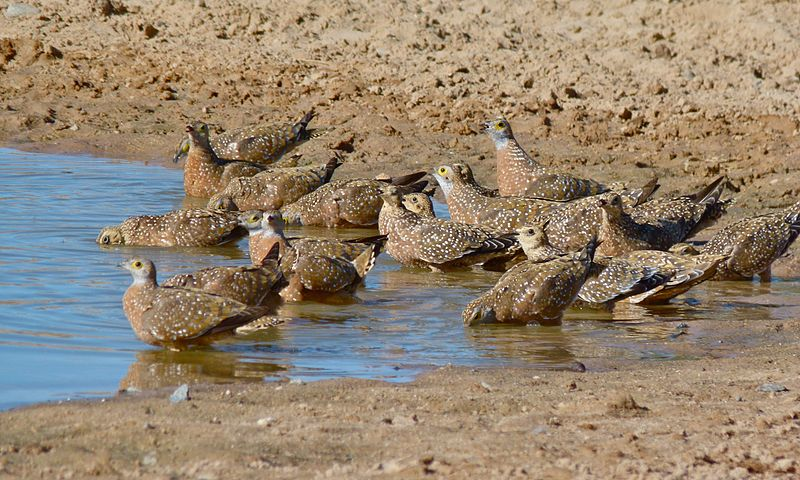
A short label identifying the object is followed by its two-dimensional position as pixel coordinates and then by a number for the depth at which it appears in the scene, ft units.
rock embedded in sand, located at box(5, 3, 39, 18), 133.49
